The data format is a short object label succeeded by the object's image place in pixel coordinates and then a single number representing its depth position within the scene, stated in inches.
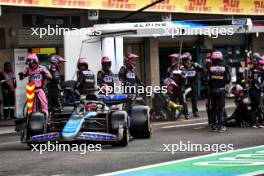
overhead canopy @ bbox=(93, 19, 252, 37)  682.2
